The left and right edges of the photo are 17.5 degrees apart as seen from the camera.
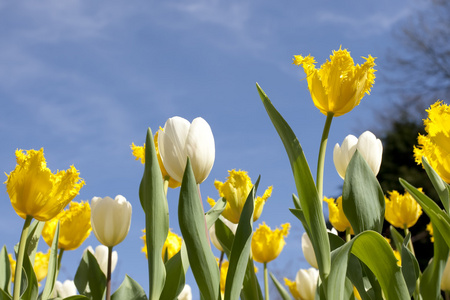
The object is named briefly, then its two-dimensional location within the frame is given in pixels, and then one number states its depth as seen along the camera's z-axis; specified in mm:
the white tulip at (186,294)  1906
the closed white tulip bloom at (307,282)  1922
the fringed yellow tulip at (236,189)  1642
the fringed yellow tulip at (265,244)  1844
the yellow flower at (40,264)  1896
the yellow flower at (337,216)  1774
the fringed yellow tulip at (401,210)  1900
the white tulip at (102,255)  1863
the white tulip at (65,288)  1941
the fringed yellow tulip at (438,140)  1562
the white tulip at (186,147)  1541
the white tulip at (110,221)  1628
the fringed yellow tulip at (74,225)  1713
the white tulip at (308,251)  1862
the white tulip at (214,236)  1777
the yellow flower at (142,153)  1638
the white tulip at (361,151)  1645
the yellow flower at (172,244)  1745
